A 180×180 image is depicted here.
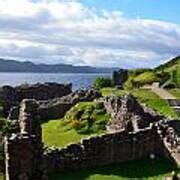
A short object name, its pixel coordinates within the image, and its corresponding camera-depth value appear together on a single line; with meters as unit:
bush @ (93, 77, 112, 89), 46.32
